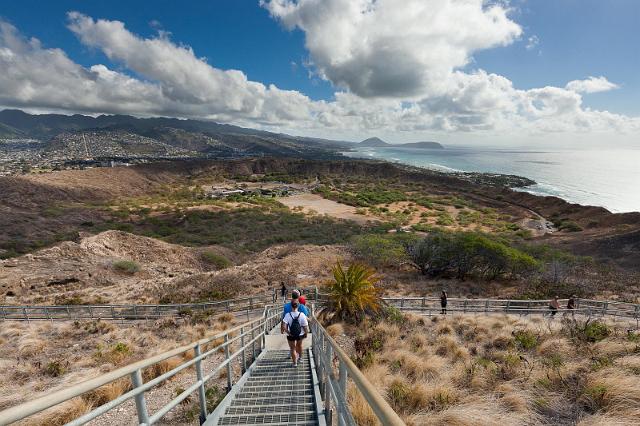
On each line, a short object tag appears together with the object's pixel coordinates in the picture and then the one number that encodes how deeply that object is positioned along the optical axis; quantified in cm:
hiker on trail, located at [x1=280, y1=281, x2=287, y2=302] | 1702
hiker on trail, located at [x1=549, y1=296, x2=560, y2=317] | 1393
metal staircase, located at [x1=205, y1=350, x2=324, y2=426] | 433
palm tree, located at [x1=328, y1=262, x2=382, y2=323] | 1217
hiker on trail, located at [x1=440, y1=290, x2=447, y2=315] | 1424
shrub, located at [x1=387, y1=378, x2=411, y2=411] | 529
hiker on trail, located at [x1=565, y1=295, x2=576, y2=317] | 1487
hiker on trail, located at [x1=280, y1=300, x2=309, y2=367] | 710
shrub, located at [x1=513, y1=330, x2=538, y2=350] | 855
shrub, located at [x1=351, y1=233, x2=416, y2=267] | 2438
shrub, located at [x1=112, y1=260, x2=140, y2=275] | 2549
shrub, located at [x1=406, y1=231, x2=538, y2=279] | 2092
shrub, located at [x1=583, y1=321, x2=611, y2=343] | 814
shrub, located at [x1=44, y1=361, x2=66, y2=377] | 860
